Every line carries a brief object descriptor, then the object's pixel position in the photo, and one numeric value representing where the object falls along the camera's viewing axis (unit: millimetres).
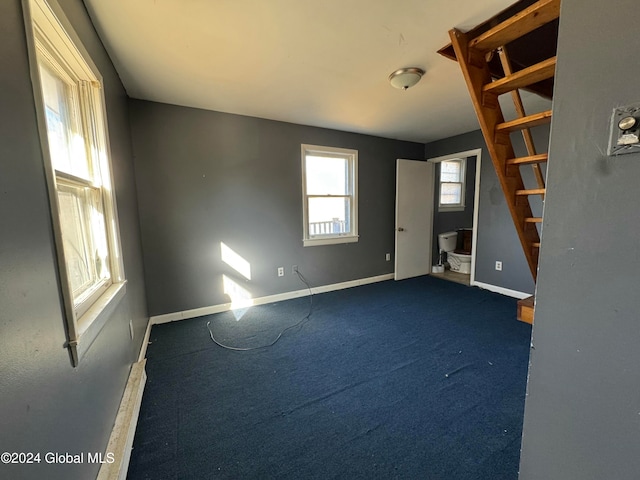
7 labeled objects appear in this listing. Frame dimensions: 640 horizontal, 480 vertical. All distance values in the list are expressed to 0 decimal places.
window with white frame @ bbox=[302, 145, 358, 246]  3621
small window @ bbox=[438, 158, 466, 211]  5211
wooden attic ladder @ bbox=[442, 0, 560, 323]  1291
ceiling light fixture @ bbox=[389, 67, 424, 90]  2064
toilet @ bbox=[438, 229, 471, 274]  4672
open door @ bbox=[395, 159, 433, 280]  4246
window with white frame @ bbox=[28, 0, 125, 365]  927
